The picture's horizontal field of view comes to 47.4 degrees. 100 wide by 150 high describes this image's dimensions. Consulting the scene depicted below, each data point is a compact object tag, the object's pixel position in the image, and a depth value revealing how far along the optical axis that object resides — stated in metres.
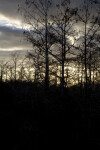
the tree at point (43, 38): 11.72
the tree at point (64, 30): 12.07
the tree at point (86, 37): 12.45
